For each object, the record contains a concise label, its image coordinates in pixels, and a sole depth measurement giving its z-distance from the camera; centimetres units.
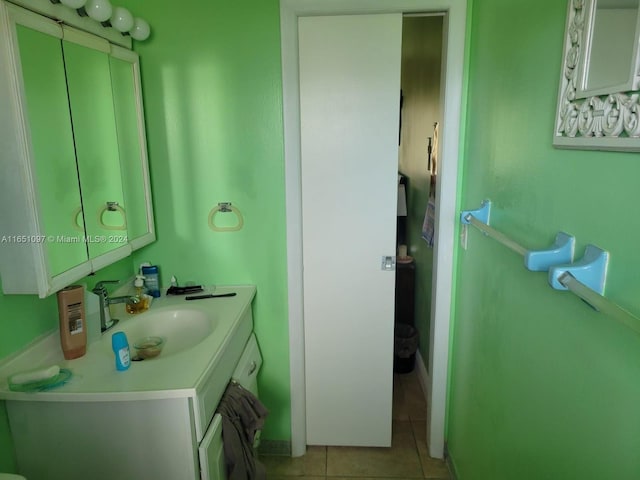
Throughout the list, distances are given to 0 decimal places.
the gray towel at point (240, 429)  146
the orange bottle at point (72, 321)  139
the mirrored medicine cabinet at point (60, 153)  116
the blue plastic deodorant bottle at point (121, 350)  133
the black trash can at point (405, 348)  292
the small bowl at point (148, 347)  163
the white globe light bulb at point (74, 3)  130
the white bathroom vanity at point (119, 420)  125
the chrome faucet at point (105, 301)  161
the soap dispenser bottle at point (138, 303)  178
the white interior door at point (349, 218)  187
